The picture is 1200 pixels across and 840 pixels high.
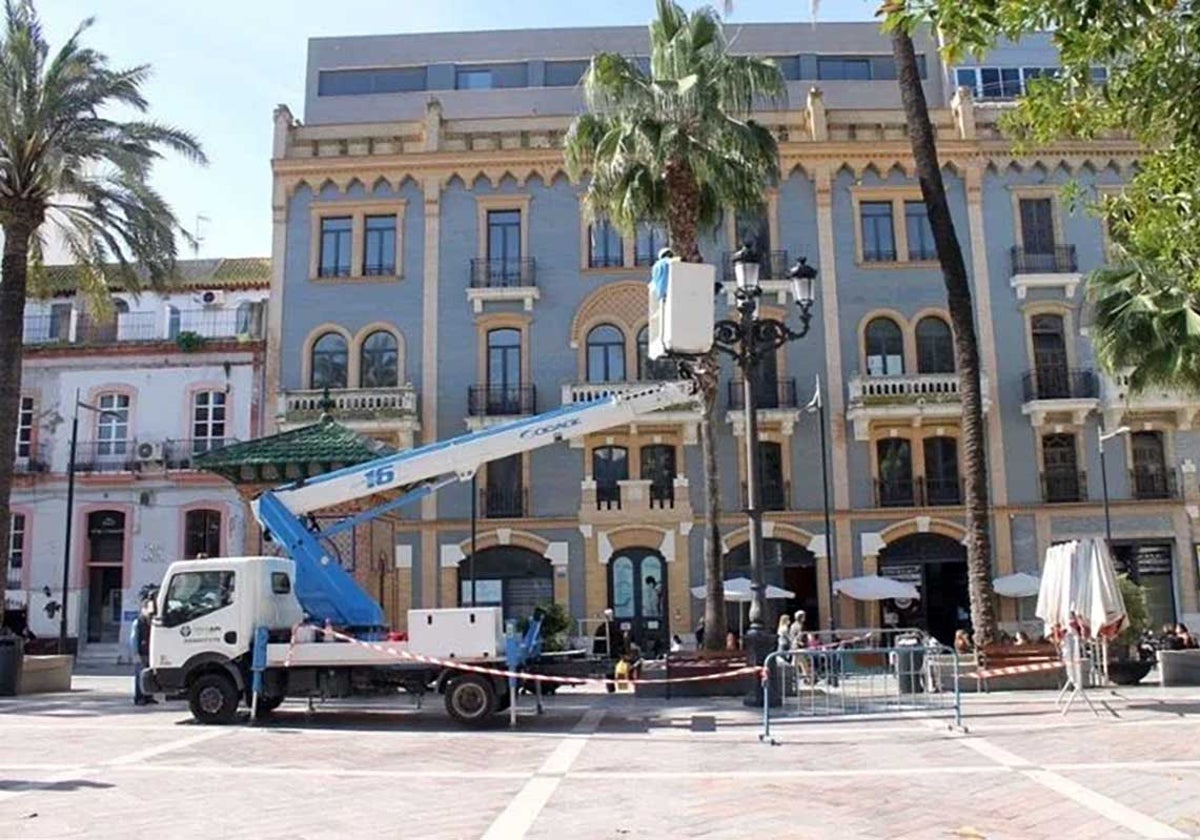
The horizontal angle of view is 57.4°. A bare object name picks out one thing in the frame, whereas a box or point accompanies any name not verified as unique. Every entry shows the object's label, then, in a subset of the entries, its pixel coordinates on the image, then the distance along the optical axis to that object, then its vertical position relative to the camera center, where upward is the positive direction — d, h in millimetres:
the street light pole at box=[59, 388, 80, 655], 30094 +1526
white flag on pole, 26414 +4760
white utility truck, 14297 -215
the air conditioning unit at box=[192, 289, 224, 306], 35406 +9776
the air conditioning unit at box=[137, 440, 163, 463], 33156 +4568
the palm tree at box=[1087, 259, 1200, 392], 21219 +5136
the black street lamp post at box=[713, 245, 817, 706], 15820 +3676
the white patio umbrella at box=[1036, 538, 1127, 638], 14578 -5
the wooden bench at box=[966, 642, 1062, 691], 17141 -1125
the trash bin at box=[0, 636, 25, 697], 19859 -1075
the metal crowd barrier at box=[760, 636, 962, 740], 15023 -1283
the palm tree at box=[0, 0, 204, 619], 21703 +8768
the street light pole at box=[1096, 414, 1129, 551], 29194 +3155
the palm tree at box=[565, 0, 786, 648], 20594 +8633
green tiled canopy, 18859 +2502
